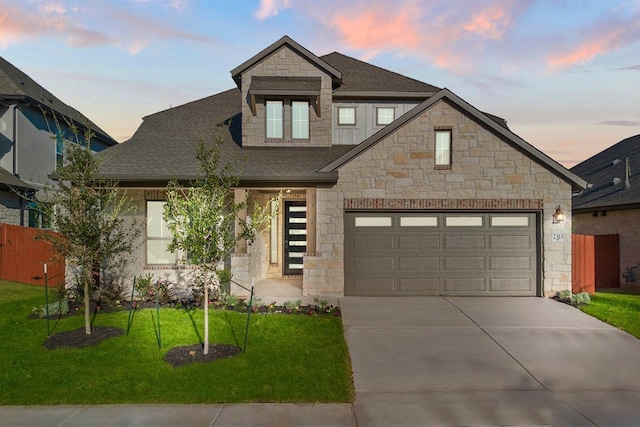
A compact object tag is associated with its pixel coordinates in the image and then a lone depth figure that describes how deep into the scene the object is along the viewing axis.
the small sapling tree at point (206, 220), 7.80
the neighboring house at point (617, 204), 16.22
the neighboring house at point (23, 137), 19.53
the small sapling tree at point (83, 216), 8.60
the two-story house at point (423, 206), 12.91
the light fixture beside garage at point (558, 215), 12.95
